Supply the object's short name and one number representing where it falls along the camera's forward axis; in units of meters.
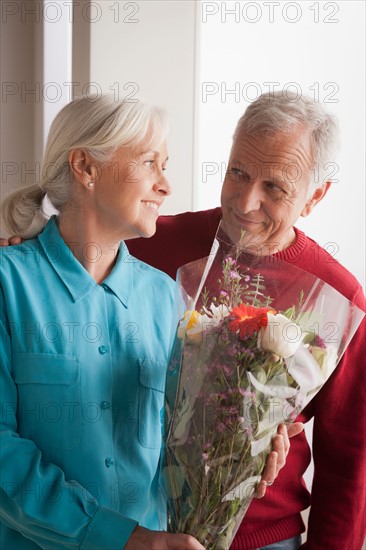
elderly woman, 1.41
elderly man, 1.90
